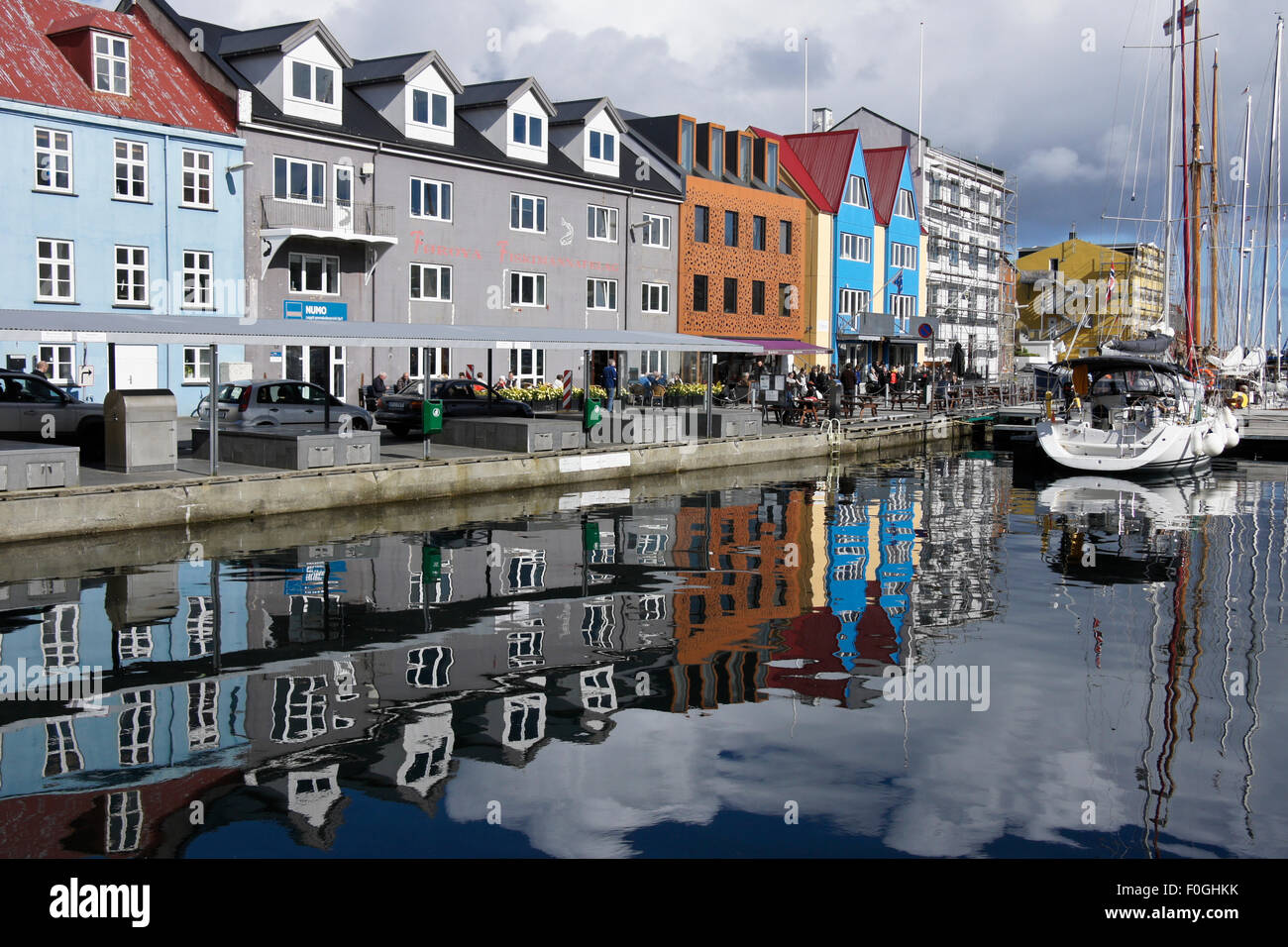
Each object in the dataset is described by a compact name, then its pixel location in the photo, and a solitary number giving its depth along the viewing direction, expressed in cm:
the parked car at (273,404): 2770
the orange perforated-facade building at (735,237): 5316
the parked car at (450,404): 3241
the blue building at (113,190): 3155
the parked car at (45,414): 2439
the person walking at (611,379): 3919
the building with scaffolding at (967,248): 9038
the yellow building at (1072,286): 10356
